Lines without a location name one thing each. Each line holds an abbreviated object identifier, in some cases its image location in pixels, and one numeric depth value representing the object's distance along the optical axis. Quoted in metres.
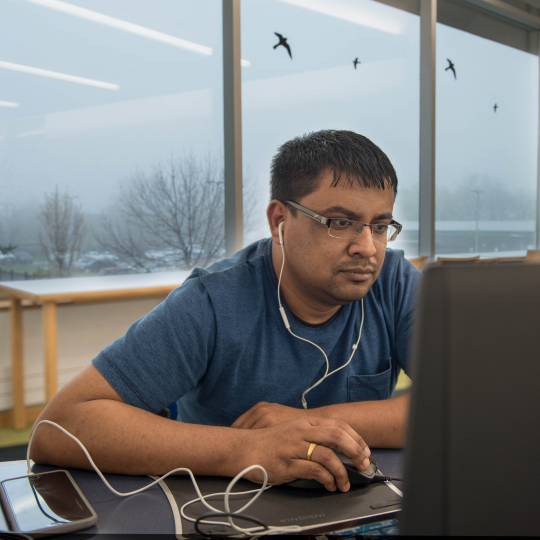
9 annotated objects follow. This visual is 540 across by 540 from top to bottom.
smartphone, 0.64
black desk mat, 0.65
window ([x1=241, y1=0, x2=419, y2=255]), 3.33
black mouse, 0.75
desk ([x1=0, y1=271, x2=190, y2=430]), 2.45
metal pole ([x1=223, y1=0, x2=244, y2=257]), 3.03
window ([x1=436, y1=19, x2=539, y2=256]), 4.67
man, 0.87
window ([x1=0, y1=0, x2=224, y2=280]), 2.66
